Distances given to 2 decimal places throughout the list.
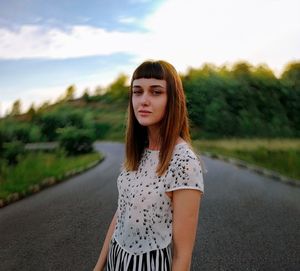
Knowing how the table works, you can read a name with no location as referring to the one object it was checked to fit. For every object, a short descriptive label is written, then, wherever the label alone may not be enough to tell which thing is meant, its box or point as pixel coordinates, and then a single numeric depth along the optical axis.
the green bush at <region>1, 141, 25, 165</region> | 12.68
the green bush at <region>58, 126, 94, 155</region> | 19.62
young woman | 1.71
